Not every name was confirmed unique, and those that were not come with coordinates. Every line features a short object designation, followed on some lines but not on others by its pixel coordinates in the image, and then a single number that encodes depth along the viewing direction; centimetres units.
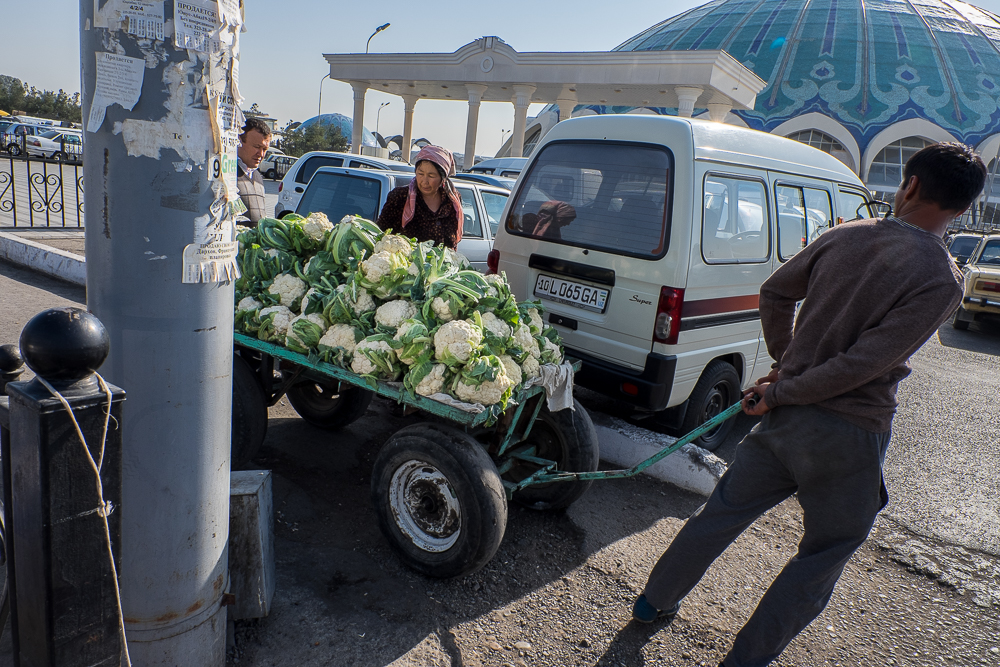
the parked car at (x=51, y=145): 2867
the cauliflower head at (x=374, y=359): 324
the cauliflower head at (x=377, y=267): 354
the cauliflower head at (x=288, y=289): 383
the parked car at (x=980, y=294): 1127
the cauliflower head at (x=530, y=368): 343
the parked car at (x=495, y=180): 1359
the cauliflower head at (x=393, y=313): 341
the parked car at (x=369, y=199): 766
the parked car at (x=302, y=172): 1036
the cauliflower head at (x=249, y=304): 384
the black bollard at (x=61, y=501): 146
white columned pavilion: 2388
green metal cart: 303
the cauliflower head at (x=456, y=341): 312
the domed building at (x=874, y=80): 4222
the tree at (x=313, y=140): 5397
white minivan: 421
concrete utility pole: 185
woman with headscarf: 470
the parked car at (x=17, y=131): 2878
